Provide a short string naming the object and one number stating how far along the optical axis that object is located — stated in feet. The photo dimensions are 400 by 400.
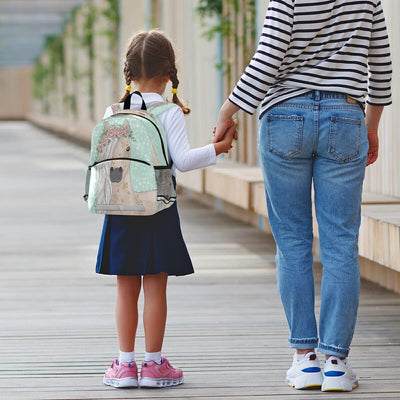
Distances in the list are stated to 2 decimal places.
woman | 19.06
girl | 20.26
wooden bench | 27.40
